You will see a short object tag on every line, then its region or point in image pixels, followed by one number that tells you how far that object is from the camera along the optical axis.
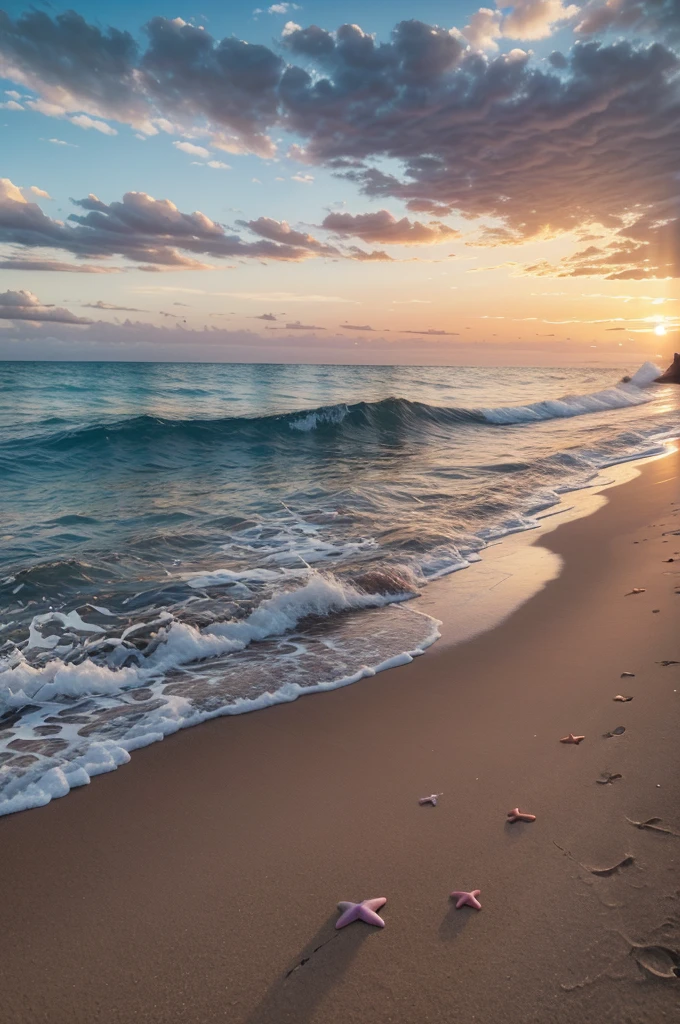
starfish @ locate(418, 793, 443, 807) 3.79
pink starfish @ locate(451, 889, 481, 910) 2.93
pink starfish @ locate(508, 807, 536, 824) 3.53
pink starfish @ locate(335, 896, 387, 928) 2.87
